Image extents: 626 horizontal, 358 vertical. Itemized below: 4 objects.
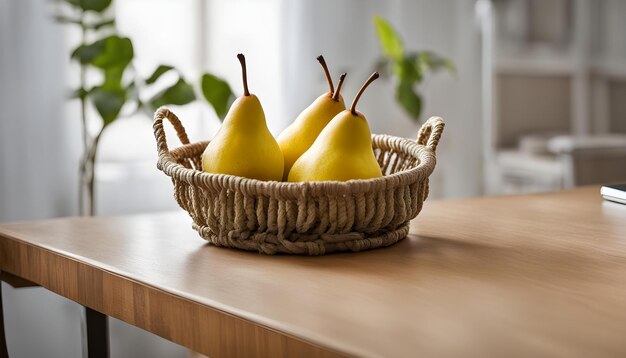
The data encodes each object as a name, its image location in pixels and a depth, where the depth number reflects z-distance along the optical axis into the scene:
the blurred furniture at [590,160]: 2.81
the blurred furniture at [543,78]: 3.21
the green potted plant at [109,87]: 1.93
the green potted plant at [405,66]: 2.51
